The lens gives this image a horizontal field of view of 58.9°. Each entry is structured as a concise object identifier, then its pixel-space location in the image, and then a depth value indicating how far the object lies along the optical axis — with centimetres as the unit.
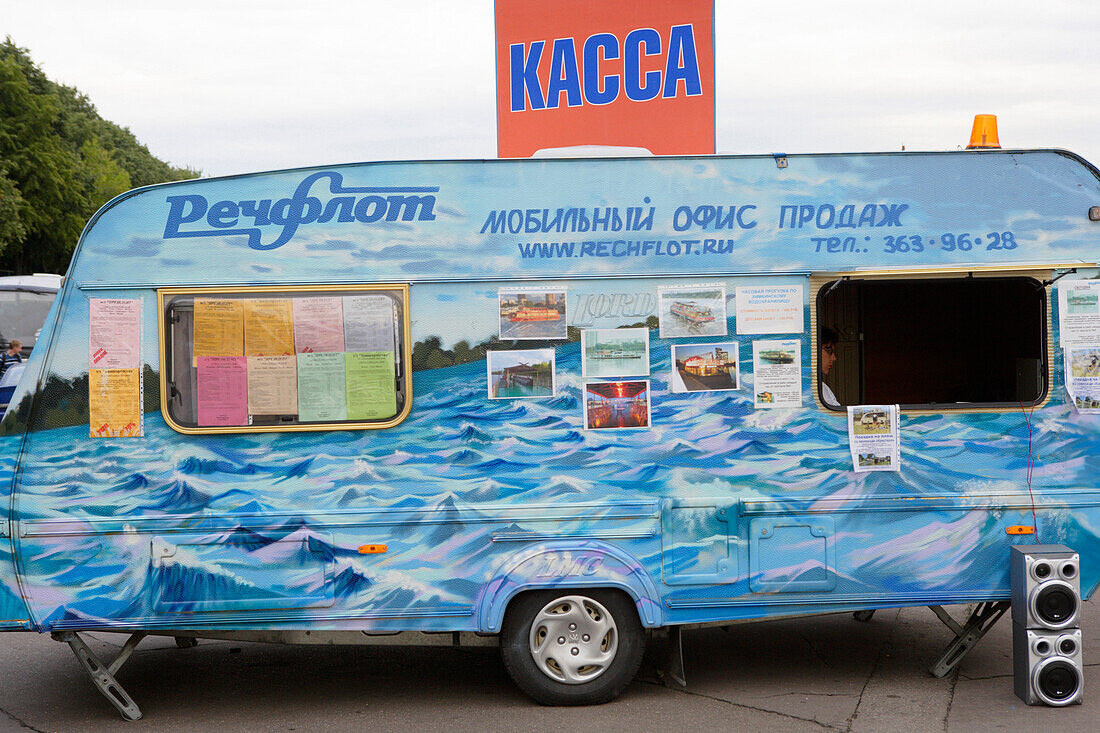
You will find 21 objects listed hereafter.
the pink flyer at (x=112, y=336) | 516
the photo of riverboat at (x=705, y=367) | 533
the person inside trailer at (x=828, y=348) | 694
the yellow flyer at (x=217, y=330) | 521
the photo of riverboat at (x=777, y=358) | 536
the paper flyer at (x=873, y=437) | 536
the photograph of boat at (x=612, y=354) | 531
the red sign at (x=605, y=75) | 905
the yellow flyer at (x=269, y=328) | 523
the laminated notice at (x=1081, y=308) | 539
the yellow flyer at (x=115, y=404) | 516
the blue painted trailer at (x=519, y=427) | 518
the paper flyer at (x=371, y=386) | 524
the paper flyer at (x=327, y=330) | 525
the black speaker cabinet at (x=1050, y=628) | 522
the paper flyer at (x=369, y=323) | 525
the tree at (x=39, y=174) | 3809
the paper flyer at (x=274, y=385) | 522
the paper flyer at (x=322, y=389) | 523
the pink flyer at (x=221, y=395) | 520
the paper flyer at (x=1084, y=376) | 542
